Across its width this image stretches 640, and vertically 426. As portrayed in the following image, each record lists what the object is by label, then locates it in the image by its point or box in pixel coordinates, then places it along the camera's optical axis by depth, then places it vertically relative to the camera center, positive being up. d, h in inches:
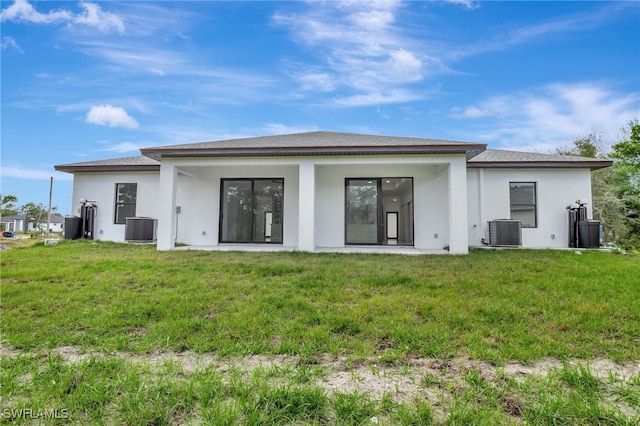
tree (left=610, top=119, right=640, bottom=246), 592.1 +111.1
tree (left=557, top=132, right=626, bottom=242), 591.5 +50.5
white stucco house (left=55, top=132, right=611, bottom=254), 327.6 +40.3
